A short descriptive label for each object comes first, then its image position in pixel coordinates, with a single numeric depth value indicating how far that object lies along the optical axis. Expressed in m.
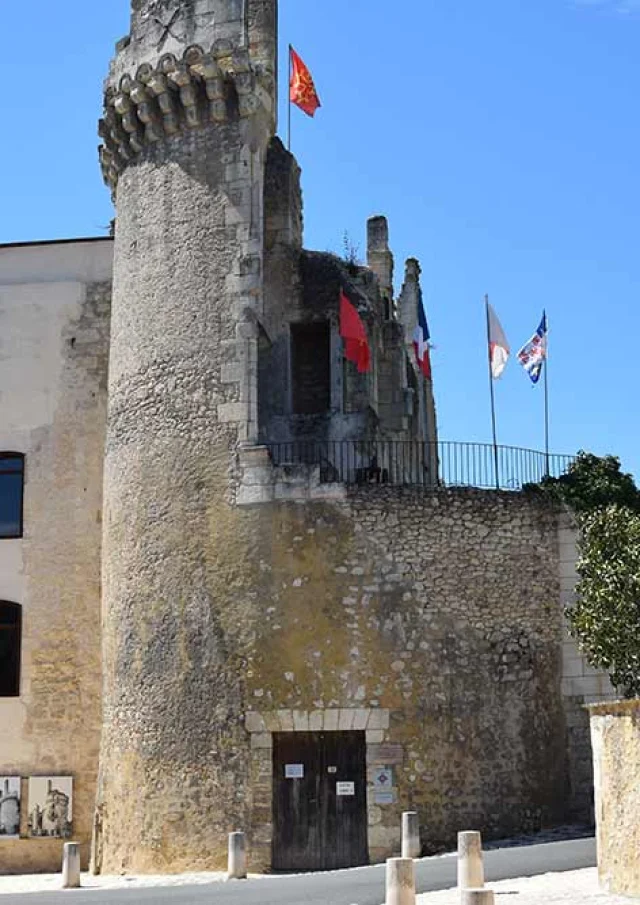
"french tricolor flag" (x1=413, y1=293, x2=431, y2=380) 27.09
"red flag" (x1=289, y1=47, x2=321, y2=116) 25.36
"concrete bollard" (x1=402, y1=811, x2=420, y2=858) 19.52
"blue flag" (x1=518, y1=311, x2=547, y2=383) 24.91
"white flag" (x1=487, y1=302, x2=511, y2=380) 25.42
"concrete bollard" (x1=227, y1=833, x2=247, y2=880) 19.23
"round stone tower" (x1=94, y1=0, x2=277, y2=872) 21.11
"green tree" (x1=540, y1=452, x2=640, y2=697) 17.83
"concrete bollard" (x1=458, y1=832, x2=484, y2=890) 14.98
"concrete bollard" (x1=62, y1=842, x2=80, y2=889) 19.97
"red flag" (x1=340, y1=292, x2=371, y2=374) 23.86
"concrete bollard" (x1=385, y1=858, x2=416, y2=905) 13.14
